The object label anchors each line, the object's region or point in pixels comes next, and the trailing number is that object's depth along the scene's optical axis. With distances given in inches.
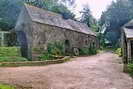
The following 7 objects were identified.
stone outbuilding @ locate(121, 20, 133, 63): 335.2
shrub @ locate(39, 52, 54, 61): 461.5
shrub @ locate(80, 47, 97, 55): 654.6
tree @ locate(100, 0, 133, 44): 973.8
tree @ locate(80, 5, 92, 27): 1118.4
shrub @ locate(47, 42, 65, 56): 502.4
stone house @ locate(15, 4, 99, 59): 479.3
